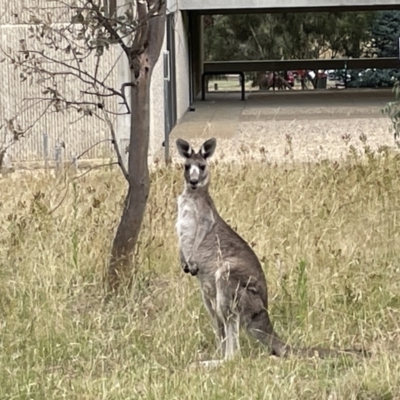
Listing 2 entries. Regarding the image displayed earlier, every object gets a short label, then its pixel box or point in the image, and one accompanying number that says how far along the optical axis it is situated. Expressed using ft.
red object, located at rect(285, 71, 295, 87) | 152.66
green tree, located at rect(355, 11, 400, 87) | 131.34
